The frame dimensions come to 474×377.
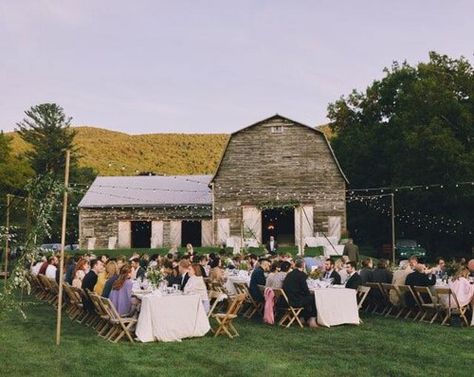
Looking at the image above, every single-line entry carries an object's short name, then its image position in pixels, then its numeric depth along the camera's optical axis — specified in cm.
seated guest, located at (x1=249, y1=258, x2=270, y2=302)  1517
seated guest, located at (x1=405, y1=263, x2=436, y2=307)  1452
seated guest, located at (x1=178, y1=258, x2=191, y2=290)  1384
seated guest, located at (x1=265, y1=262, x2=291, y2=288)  1425
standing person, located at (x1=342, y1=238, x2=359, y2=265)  2520
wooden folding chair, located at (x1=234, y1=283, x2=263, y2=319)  1520
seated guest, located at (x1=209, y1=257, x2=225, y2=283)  1622
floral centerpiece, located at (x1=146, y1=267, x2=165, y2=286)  1298
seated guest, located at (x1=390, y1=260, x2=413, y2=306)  1528
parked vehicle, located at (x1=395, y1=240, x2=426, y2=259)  3747
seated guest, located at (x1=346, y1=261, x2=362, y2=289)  1470
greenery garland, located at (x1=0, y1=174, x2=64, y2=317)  929
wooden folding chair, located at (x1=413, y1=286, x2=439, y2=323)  1397
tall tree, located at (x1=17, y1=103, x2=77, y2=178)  7056
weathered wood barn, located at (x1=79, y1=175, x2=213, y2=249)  3869
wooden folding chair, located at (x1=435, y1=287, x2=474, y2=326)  1339
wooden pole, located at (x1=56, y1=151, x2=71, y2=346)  1129
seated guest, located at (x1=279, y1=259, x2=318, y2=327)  1345
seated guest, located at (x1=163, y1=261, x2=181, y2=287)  1545
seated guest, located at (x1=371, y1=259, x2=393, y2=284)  1573
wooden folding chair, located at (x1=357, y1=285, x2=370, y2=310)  1435
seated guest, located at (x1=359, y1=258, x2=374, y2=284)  1587
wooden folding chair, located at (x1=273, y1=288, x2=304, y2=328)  1337
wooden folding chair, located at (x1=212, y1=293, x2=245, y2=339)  1221
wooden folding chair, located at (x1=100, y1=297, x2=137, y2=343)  1161
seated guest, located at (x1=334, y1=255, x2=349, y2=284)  1627
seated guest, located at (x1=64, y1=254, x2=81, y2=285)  1816
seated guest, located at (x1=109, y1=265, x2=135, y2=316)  1245
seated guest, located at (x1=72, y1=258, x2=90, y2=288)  1591
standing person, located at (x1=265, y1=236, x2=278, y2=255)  3271
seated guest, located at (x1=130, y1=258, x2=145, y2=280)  1647
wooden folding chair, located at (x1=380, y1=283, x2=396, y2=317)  1523
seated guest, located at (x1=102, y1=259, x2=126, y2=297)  1316
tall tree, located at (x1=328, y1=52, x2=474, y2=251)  3569
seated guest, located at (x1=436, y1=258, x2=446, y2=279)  1685
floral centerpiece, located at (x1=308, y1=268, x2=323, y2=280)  1588
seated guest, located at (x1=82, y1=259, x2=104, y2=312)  1386
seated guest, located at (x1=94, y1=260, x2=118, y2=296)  1412
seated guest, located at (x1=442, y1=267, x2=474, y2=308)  1355
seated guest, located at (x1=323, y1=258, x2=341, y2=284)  1578
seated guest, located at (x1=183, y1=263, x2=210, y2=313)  1287
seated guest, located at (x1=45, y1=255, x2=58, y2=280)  1928
